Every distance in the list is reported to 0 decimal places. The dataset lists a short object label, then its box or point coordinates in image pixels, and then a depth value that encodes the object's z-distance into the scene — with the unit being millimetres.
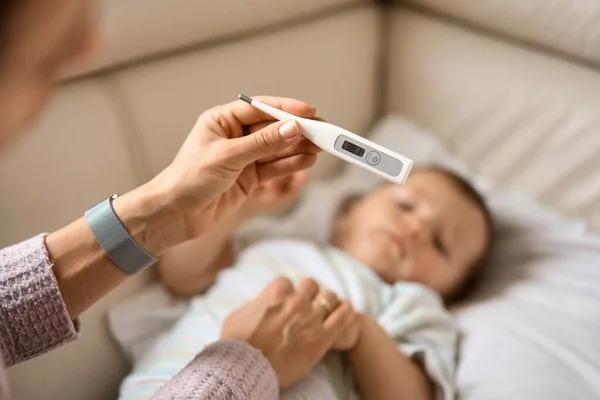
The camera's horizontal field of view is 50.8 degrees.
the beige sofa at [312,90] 933
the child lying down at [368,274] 907
